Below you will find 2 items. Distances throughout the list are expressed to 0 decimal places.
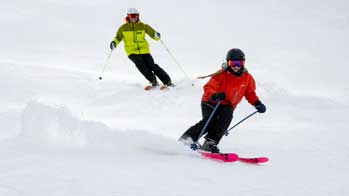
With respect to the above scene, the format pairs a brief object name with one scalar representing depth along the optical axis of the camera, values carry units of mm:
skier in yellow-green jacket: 20875
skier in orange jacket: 11383
